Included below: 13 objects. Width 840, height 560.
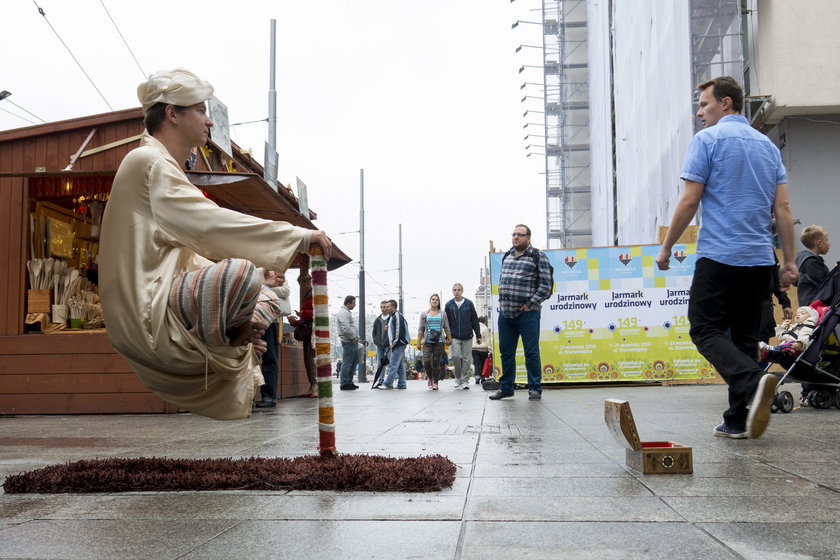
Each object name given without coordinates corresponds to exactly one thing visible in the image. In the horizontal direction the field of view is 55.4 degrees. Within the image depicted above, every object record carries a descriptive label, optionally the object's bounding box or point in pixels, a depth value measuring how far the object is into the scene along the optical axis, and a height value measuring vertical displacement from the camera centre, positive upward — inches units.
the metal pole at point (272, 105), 701.9 +175.9
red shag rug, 118.2 -27.1
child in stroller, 263.7 -12.9
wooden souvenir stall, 343.9 +10.8
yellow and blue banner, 515.5 -12.9
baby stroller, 254.5 -20.7
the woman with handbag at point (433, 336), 595.8 -27.2
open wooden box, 127.8 -24.7
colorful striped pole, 136.0 -10.0
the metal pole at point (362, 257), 1303.4 +77.1
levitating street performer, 111.3 +3.0
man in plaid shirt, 357.1 -5.3
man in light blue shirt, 176.7 +14.8
